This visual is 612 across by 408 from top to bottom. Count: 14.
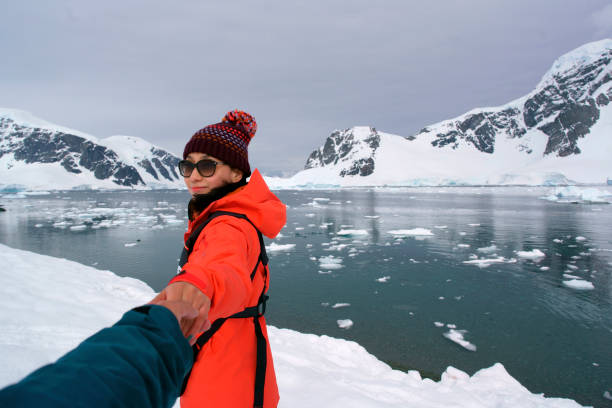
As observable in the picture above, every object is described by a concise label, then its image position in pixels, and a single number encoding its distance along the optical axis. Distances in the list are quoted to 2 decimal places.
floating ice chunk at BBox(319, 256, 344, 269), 12.57
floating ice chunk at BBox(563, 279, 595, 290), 10.04
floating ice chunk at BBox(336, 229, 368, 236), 19.45
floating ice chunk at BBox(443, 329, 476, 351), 6.80
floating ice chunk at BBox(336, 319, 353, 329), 7.72
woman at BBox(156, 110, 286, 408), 0.92
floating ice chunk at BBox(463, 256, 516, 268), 12.62
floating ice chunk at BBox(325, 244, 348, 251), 15.70
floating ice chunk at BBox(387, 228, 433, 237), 18.67
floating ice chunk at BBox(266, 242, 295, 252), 15.47
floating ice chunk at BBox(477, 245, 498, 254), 14.61
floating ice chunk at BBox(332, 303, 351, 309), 8.88
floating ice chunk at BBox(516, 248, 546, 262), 13.40
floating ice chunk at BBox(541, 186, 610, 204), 38.84
